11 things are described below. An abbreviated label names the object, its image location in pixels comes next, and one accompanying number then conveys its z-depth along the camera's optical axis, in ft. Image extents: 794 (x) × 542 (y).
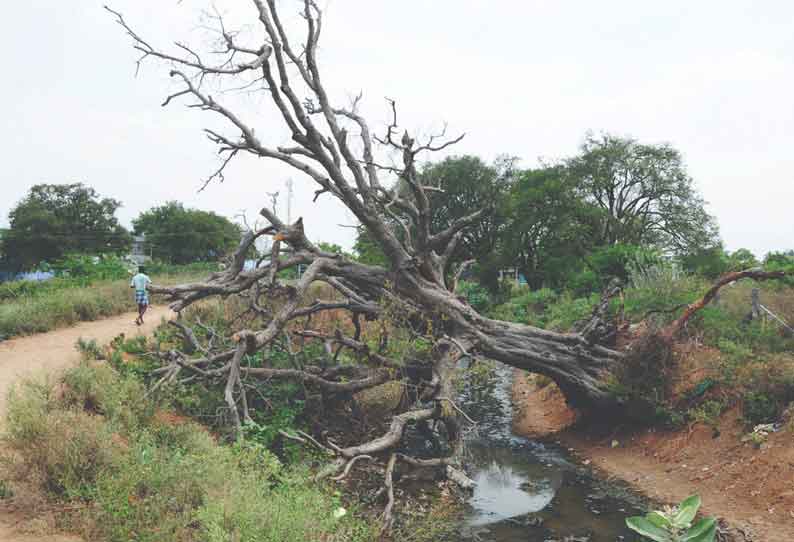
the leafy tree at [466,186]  146.51
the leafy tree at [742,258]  89.97
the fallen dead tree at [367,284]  32.76
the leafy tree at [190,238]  182.07
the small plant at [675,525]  11.39
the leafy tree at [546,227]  116.16
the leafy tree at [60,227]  158.10
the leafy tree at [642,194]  118.83
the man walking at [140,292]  51.78
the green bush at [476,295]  113.29
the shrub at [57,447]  19.58
